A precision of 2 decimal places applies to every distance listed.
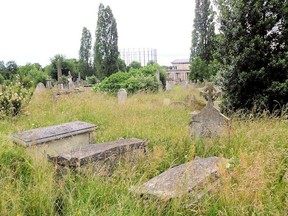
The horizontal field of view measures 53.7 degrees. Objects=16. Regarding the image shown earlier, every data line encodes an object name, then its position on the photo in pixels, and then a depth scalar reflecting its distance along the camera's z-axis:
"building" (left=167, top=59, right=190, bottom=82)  52.72
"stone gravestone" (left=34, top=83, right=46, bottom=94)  15.56
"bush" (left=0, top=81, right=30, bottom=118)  7.27
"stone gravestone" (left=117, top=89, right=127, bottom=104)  11.52
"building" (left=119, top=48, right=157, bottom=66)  71.75
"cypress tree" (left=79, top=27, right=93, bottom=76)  52.16
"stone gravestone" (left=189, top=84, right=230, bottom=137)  4.81
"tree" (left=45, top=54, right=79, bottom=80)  46.89
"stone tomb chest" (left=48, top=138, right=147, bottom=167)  3.40
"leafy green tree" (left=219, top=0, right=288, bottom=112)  6.66
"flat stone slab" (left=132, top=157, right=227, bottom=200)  2.63
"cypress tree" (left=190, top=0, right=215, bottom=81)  28.22
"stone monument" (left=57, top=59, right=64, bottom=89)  18.59
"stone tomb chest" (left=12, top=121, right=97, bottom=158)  4.16
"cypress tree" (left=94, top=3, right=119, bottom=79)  37.62
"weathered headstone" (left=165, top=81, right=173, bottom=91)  19.45
